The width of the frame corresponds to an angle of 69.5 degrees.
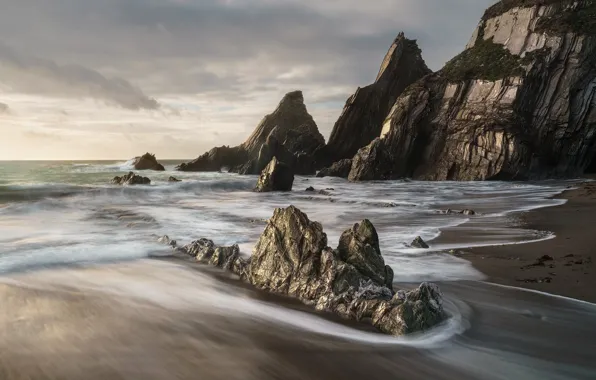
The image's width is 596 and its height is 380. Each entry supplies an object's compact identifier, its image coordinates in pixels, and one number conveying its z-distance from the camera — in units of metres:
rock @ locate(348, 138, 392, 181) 50.38
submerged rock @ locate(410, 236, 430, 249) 11.27
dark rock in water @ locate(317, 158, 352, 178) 57.59
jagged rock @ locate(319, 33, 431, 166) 68.88
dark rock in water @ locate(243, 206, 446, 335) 5.91
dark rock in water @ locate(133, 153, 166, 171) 76.31
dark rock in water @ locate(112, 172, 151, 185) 39.28
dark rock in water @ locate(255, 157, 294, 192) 34.59
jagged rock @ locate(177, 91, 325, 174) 65.38
